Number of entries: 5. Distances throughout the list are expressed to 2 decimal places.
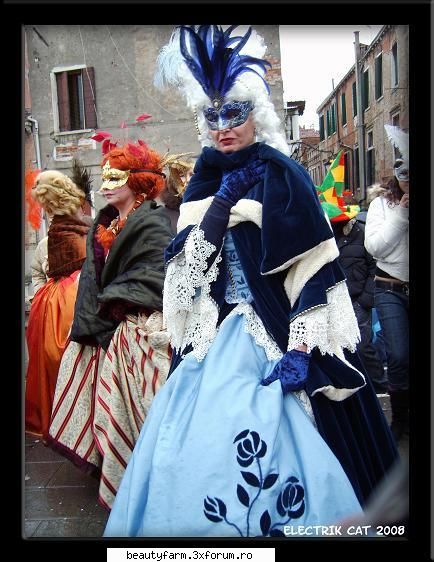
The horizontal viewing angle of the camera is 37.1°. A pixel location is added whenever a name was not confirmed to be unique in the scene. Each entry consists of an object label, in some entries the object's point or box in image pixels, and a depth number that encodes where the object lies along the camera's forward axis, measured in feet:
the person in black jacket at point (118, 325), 10.36
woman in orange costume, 12.41
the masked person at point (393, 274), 8.55
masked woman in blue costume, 6.90
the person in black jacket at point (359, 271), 14.55
